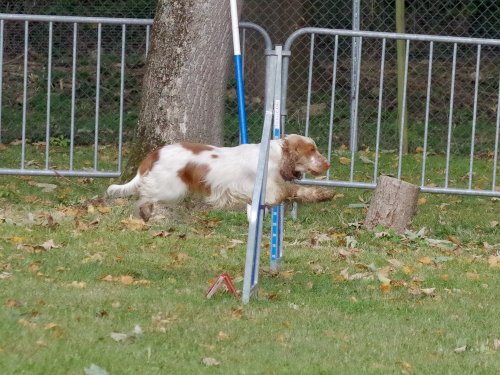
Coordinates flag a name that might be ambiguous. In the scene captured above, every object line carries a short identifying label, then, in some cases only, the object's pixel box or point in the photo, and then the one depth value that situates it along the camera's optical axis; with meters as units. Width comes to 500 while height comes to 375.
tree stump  17.69
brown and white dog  12.98
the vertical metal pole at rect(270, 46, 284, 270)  12.65
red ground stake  12.20
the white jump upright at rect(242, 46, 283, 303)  11.91
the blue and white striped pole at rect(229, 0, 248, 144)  15.45
